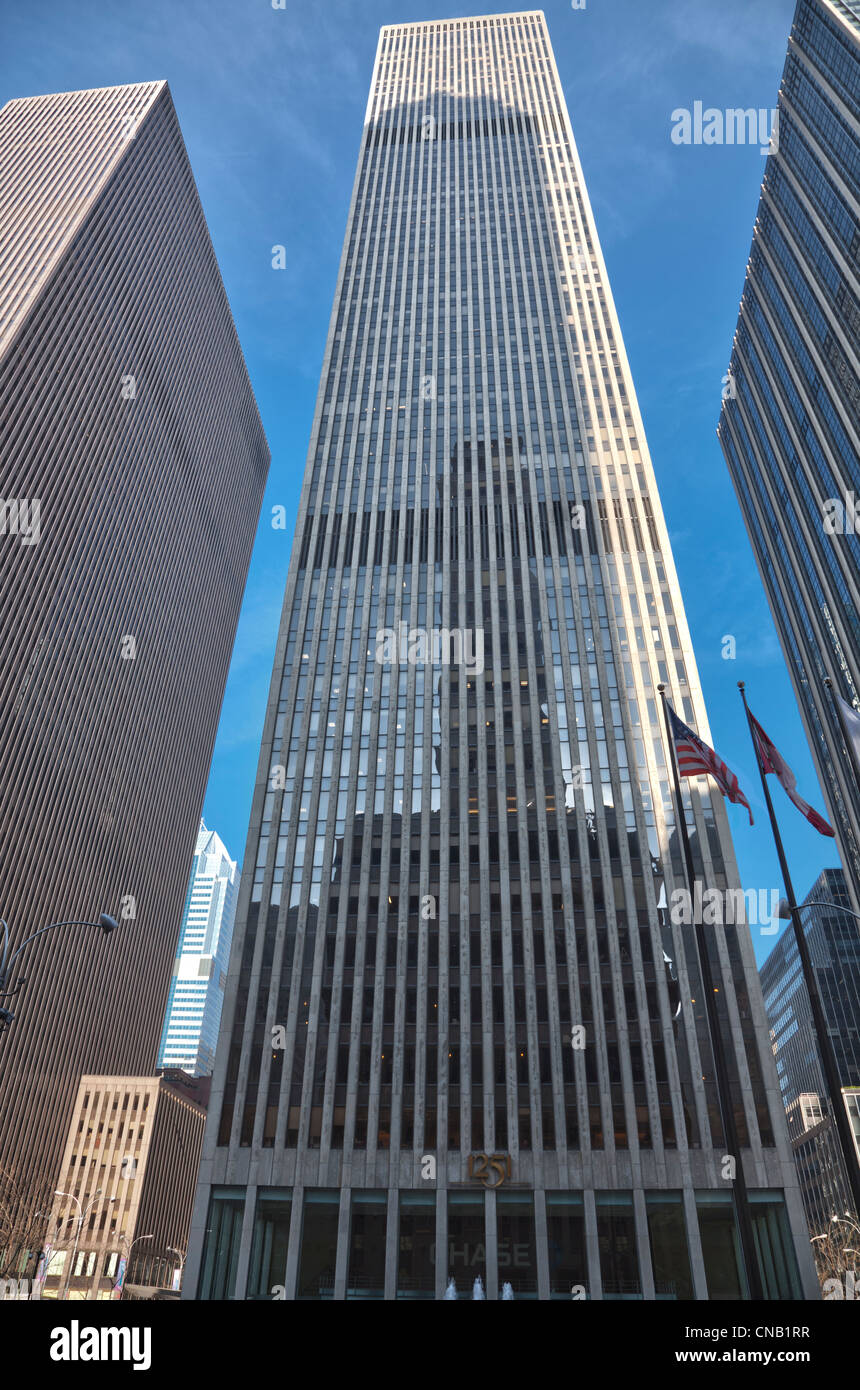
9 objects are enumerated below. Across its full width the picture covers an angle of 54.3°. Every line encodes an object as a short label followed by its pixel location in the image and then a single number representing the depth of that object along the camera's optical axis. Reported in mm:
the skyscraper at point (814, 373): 91375
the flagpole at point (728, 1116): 19453
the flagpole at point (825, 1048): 20594
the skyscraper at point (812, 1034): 120312
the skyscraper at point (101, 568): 97062
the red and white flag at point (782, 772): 25297
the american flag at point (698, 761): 26594
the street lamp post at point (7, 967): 21953
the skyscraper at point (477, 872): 45906
